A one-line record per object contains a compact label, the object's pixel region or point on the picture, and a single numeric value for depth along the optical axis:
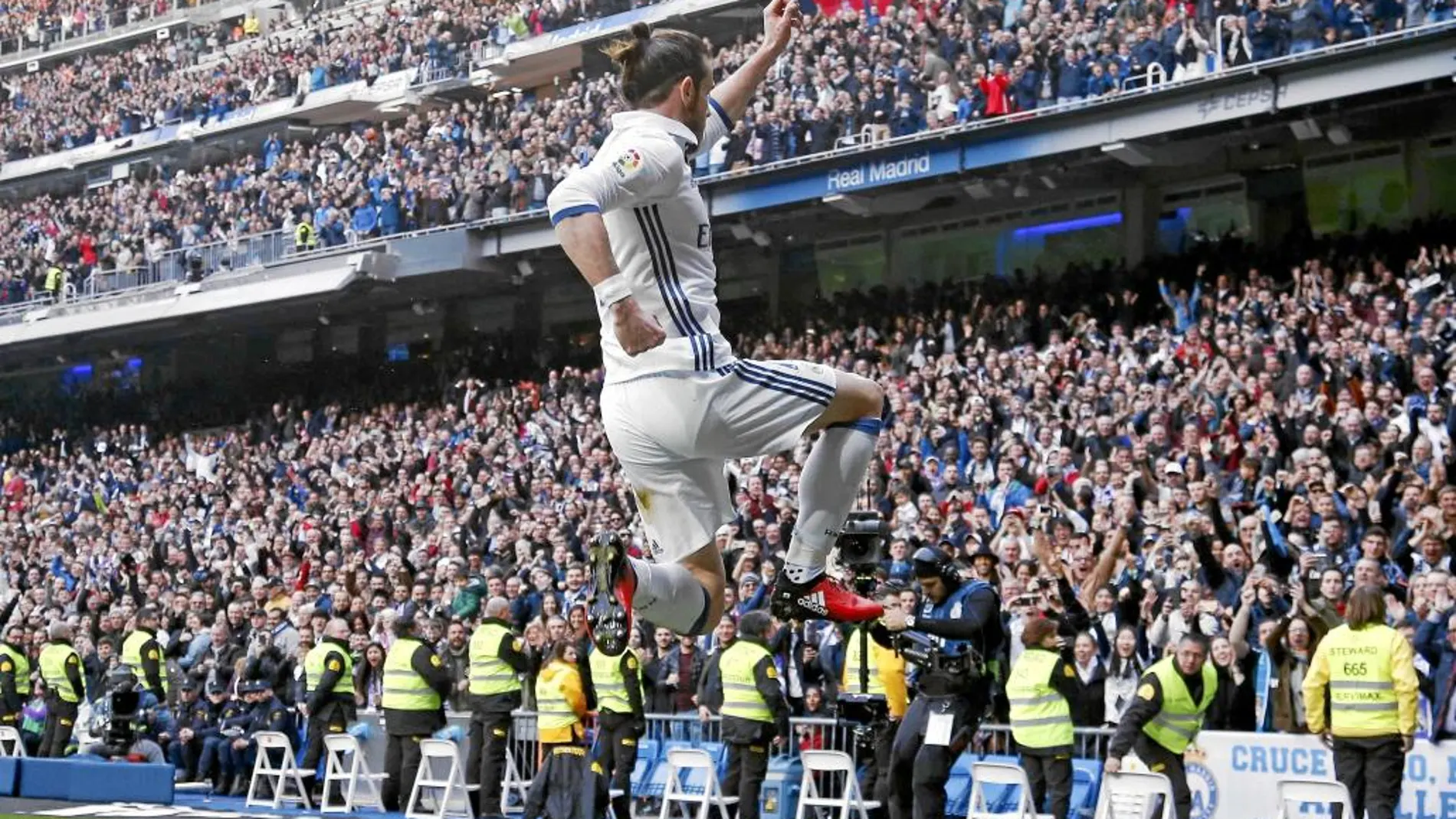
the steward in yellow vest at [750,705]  14.82
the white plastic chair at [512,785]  17.05
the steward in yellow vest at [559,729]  15.59
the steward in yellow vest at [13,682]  23.33
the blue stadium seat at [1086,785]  13.77
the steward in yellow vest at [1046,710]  13.03
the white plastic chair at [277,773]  18.84
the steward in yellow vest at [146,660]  21.62
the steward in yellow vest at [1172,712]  12.59
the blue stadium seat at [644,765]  16.86
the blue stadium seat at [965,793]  13.98
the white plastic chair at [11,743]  22.55
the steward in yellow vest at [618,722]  15.57
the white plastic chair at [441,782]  16.88
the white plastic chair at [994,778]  13.38
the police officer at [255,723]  19.97
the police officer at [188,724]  21.38
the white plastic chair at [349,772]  18.27
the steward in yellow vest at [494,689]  16.41
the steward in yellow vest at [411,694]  17.14
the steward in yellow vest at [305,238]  33.53
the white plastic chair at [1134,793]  12.68
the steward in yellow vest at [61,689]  22.20
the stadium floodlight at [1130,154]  23.64
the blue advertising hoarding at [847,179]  25.06
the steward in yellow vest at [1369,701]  11.57
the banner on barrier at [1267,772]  12.43
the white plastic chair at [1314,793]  11.68
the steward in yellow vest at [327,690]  18.58
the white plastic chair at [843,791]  14.19
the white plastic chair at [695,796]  15.27
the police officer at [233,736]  20.38
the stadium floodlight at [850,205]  27.45
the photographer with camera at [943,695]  11.74
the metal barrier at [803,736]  13.98
